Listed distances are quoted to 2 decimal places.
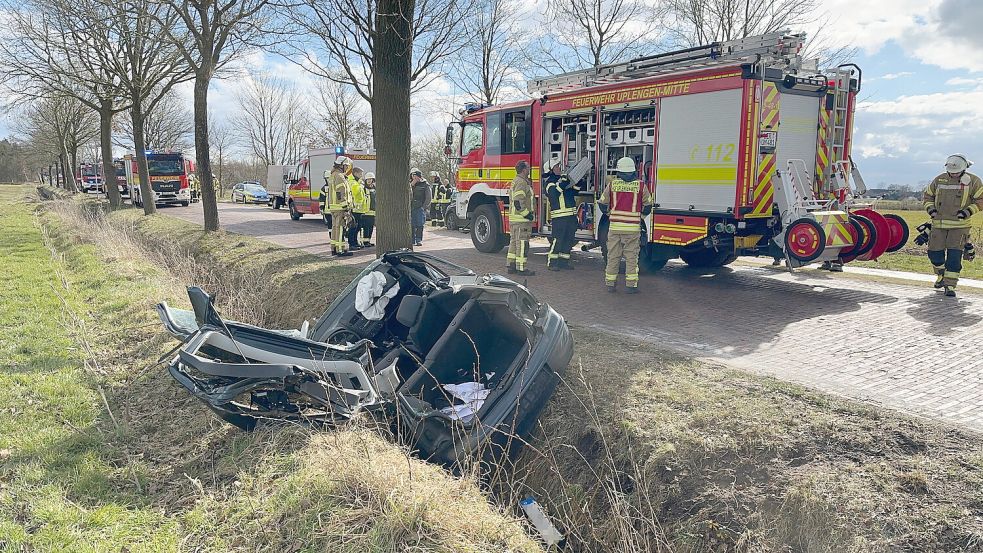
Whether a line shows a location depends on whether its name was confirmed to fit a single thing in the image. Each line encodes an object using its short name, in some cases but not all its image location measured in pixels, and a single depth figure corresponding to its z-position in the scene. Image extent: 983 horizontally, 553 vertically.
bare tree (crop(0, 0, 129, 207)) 14.12
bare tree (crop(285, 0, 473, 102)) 13.44
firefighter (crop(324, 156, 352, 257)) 11.41
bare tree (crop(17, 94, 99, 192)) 34.06
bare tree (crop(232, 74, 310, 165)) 52.72
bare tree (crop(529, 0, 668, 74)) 19.97
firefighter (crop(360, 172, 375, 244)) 12.55
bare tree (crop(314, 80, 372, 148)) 38.91
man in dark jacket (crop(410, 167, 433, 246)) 13.39
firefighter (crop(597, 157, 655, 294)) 8.17
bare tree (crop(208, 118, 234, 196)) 55.31
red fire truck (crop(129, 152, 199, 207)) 27.80
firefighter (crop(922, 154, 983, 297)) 7.82
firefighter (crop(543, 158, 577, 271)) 9.54
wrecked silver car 3.66
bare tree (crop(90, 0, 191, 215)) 17.69
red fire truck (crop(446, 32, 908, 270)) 7.95
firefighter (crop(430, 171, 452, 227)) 19.54
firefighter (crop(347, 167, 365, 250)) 12.09
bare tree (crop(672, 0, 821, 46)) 17.81
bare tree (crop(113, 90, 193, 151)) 44.28
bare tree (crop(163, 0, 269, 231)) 12.65
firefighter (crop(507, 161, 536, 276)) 9.59
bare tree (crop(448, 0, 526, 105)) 22.11
